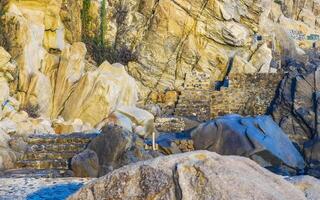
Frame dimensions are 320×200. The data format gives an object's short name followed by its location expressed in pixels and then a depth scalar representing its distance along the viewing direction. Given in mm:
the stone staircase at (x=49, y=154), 10945
